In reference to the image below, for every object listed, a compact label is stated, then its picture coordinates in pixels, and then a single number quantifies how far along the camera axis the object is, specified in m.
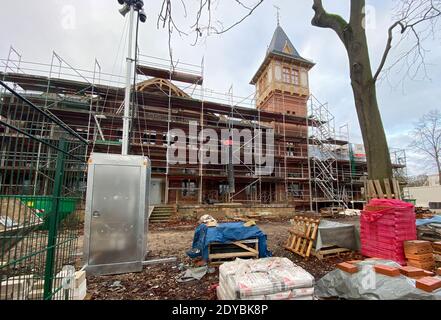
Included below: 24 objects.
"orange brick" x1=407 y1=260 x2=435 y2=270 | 4.14
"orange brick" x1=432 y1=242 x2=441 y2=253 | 4.41
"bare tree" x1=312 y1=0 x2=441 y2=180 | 5.63
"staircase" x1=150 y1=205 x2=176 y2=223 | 13.24
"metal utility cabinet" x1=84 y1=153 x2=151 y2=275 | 4.54
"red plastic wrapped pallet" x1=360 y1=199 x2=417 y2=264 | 4.50
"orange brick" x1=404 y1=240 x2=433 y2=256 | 4.21
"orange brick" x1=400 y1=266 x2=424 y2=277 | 2.60
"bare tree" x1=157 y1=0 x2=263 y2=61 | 2.87
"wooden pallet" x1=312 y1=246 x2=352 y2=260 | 5.39
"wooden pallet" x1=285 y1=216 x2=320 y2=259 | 5.56
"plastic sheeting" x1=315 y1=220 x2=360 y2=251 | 5.55
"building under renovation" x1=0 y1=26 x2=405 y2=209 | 15.97
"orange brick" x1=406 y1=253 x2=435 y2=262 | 4.16
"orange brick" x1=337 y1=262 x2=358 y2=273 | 2.87
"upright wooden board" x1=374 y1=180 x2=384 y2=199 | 5.41
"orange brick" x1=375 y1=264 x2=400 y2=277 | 2.55
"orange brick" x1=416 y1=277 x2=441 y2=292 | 2.31
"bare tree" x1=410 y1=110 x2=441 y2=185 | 29.36
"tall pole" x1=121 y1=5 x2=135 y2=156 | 6.78
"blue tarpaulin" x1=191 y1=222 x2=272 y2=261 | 5.15
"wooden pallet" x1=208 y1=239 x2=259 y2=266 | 5.14
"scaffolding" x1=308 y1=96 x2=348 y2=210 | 20.09
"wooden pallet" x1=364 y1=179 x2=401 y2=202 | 5.34
